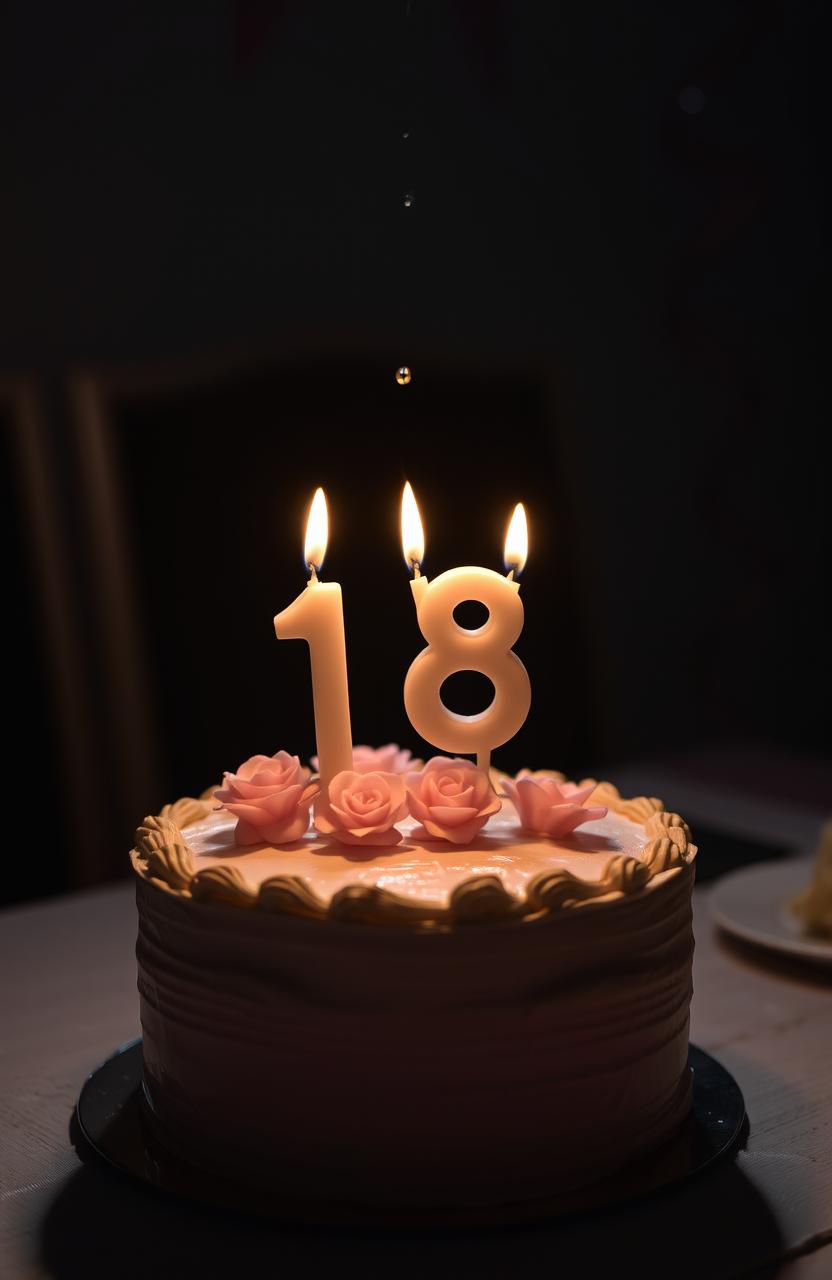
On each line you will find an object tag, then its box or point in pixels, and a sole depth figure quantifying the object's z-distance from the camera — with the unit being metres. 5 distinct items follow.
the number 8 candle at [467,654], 0.96
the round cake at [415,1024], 0.79
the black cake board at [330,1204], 0.78
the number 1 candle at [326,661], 0.96
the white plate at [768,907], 1.20
